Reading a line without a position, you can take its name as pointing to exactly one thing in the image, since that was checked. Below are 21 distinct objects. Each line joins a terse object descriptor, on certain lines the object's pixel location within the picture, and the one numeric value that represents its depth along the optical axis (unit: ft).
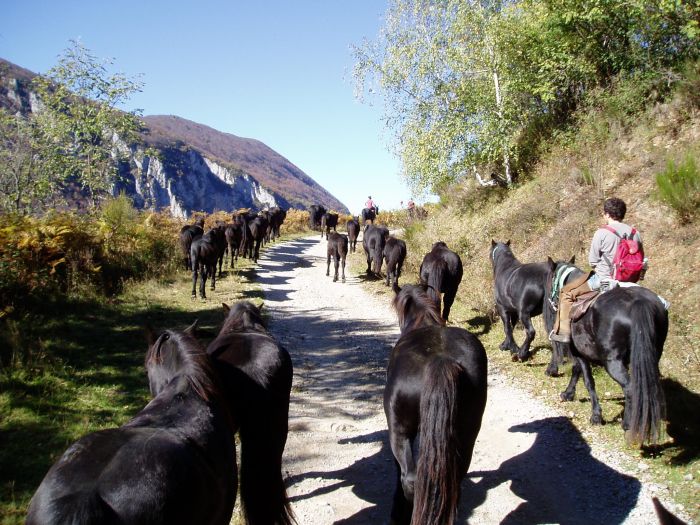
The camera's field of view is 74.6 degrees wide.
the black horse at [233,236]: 56.75
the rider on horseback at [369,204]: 102.53
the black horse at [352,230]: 72.18
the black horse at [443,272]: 29.22
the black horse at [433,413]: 9.84
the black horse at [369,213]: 101.35
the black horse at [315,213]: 112.87
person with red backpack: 17.04
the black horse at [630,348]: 14.23
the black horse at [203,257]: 38.70
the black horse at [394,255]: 45.78
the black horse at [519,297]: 24.25
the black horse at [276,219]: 91.18
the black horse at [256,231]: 62.54
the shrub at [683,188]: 26.08
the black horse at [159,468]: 6.46
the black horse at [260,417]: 11.73
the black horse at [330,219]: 100.58
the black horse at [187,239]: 47.60
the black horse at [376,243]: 51.03
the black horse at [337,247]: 52.42
